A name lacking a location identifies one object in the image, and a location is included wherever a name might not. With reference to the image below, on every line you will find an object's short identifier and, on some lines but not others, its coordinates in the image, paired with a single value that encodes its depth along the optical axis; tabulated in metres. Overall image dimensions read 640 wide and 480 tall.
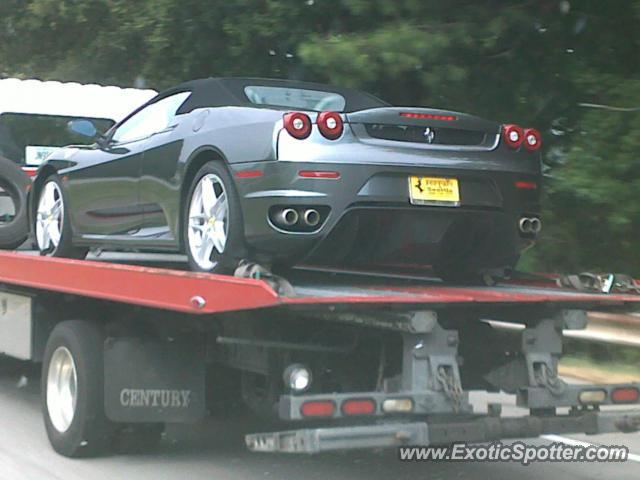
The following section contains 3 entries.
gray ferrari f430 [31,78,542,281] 12.37
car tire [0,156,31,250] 19.11
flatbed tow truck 10.95
